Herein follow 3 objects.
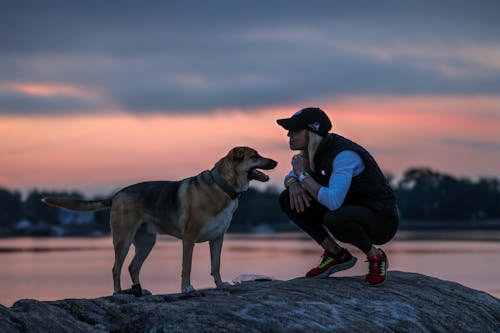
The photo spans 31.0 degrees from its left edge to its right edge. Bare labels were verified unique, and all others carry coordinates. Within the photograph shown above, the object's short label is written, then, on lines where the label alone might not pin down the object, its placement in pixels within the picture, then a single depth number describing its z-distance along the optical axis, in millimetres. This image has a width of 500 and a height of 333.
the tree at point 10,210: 163750
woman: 8648
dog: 10594
